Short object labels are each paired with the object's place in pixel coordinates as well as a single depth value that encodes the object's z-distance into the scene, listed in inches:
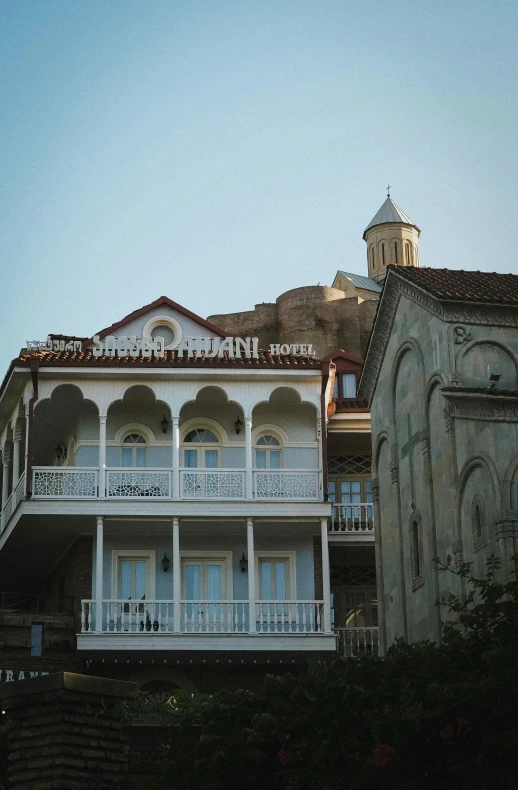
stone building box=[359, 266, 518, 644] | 976.3
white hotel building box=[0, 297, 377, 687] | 1408.7
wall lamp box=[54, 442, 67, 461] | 1580.0
